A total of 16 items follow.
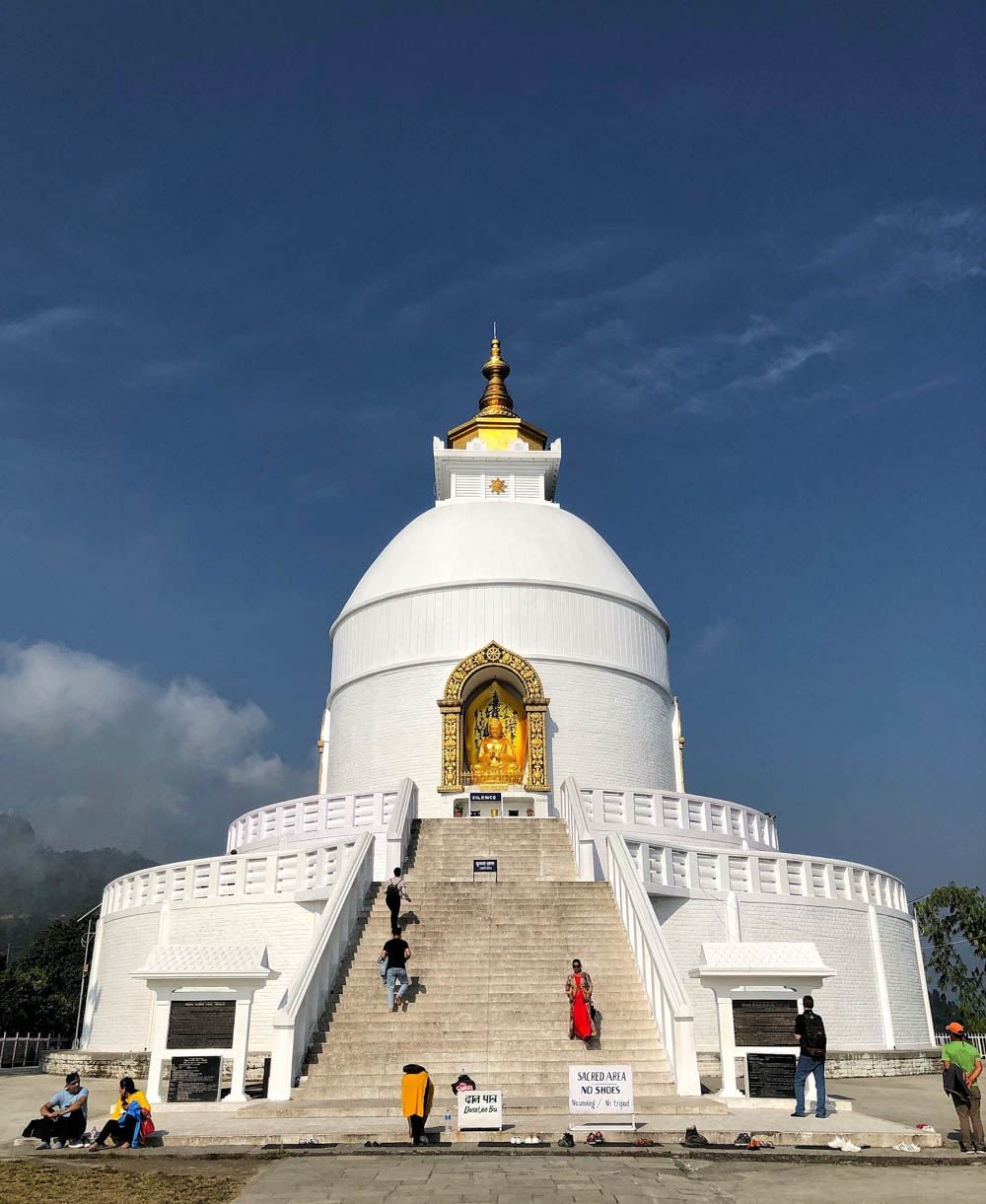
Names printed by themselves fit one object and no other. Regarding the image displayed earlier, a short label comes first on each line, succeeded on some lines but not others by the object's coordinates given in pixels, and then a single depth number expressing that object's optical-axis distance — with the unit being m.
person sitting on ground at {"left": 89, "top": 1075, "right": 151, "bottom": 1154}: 9.73
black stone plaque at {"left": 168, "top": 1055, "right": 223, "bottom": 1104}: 12.05
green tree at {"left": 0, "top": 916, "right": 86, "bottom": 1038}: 34.28
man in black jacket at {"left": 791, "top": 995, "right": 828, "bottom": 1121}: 11.01
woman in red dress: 12.74
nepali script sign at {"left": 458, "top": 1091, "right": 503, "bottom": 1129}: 9.68
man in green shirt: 9.59
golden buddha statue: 25.45
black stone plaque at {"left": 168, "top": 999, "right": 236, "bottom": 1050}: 12.38
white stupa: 13.36
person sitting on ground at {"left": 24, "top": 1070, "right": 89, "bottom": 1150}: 10.01
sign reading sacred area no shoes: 9.95
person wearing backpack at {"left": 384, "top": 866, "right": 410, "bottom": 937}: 14.91
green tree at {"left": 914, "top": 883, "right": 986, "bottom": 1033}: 31.53
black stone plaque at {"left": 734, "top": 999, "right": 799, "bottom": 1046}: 12.05
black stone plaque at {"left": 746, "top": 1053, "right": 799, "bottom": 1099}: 11.70
